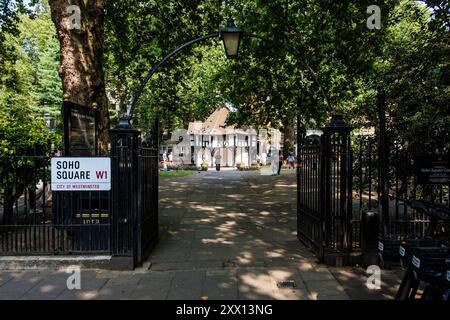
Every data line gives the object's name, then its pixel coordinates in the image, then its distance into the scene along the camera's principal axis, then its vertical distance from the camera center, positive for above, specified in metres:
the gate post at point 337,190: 5.89 -0.58
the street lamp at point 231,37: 7.77 +2.49
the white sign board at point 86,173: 5.82 -0.28
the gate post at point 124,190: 5.82 -0.55
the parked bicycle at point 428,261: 2.99 -0.91
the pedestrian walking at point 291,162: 42.72 -0.95
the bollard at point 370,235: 5.81 -1.30
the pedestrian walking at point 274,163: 27.58 -0.67
